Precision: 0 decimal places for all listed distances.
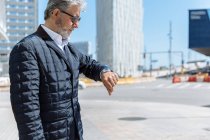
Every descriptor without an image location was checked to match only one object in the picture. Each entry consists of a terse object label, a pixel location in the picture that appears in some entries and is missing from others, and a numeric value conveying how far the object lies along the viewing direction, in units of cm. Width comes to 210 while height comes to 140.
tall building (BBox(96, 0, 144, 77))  10706
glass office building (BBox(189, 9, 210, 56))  4265
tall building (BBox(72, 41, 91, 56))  9454
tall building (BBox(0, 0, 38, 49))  9075
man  286
